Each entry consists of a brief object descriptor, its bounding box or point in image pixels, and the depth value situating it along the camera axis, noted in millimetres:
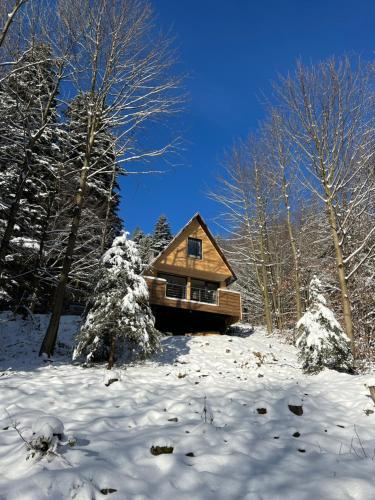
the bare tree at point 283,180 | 20172
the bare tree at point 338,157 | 13234
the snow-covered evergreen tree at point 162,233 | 39594
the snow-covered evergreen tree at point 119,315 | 10812
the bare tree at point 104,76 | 12375
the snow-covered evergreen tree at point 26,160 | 11898
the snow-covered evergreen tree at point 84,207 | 13976
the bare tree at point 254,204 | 23891
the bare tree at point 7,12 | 9638
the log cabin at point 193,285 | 19281
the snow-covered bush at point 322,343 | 10648
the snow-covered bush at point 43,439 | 3717
